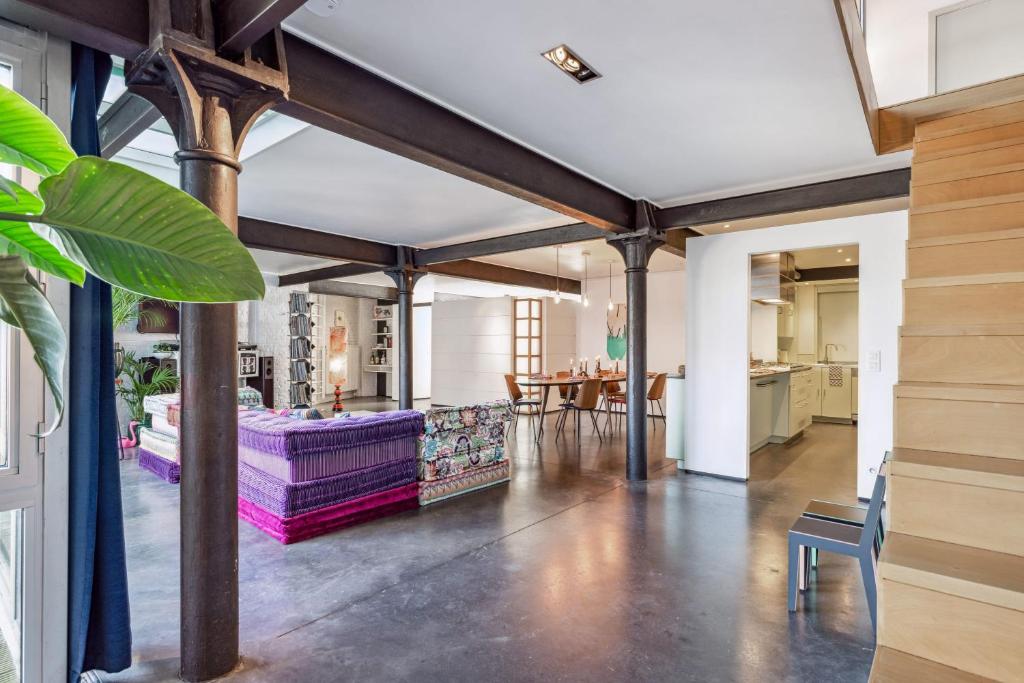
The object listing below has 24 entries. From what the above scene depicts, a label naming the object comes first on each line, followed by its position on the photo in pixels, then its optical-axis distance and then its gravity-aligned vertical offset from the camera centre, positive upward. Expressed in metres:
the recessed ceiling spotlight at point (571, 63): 2.39 +1.33
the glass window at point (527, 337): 10.02 +0.12
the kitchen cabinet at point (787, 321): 8.62 +0.37
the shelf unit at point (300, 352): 10.63 -0.19
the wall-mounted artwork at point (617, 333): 10.24 +0.20
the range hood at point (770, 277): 6.43 +0.87
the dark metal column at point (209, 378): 1.96 -0.14
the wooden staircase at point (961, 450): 1.30 -0.35
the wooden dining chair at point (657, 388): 7.36 -0.65
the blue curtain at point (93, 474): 1.91 -0.50
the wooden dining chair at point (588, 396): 6.95 -0.71
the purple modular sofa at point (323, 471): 3.60 -0.96
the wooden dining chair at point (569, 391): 7.72 -0.77
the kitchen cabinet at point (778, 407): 6.44 -0.85
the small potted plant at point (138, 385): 6.75 -0.57
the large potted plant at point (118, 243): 0.53 +0.11
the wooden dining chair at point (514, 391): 7.52 -0.71
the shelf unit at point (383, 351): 13.22 -0.21
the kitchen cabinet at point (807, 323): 9.18 +0.36
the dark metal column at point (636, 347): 5.09 -0.04
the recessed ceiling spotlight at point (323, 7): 1.97 +1.29
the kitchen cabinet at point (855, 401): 8.38 -0.94
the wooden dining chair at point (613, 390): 8.00 -0.75
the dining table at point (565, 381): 7.25 -0.54
